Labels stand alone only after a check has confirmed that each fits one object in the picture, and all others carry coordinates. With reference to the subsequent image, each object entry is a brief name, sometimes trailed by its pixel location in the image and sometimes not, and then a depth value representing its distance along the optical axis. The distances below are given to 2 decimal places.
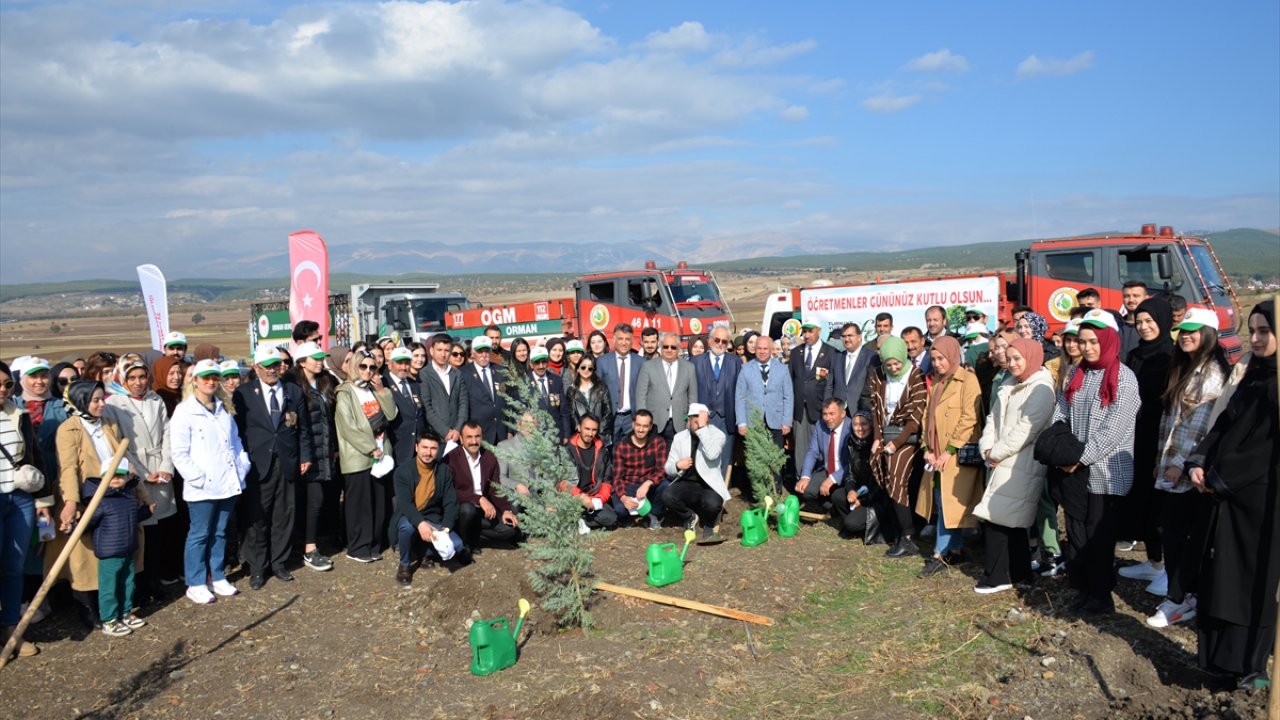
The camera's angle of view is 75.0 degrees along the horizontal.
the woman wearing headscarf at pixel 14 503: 5.37
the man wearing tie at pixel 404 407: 7.86
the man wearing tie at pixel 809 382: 8.84
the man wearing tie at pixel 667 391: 8.63
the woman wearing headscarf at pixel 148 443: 6.33
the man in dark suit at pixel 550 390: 8.72
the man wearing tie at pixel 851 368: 8.60
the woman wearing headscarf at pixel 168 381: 7.21
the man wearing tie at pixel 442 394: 8.14
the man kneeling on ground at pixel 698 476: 7.91
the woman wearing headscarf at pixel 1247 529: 4.13
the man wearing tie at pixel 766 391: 8.75
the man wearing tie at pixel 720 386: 8.91
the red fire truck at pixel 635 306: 16.50
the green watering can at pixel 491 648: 5.02
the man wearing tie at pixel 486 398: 8.55
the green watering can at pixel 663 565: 6.38
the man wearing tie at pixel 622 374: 8.94
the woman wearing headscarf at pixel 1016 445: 5.64
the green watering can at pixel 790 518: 7.79
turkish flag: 10.45
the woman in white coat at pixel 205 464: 6.38
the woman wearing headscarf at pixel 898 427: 7.00
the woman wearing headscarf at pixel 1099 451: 5.13
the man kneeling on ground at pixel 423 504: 6.96
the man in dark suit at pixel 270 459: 6.91
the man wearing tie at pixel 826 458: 7.95
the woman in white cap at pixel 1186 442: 4.84
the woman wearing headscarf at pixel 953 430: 6.29
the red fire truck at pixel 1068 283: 12.57
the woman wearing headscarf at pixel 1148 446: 5.79
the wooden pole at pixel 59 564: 4.45
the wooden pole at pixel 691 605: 5.64
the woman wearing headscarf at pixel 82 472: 5.79
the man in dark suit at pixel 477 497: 7.33
